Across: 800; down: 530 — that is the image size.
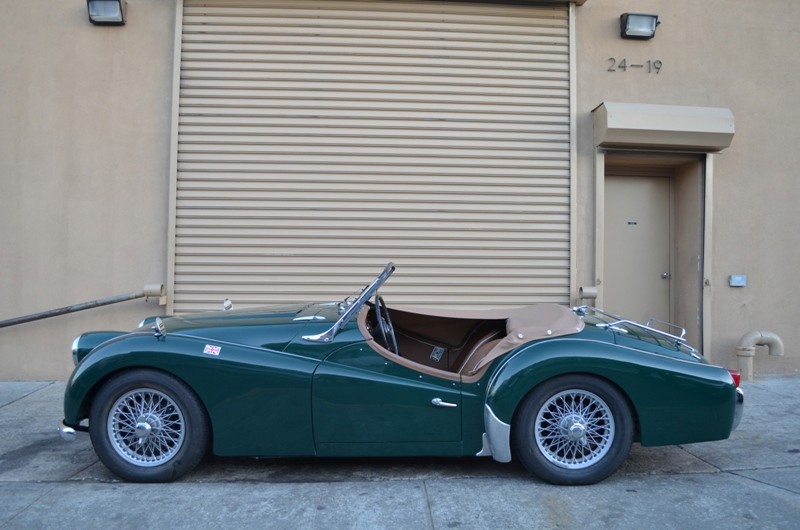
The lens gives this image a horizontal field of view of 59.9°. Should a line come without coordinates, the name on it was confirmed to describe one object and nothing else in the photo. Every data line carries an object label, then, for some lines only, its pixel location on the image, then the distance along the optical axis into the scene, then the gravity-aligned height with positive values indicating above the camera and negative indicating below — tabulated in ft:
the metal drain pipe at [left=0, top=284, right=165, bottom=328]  23.56 -1.18
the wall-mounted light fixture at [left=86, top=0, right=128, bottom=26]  24.22 +9.13
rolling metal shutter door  24.66 +4.30
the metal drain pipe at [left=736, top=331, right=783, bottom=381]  24.50 -2.28
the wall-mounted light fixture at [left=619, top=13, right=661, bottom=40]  25.46 +9.39
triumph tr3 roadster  13.46 -2.50
